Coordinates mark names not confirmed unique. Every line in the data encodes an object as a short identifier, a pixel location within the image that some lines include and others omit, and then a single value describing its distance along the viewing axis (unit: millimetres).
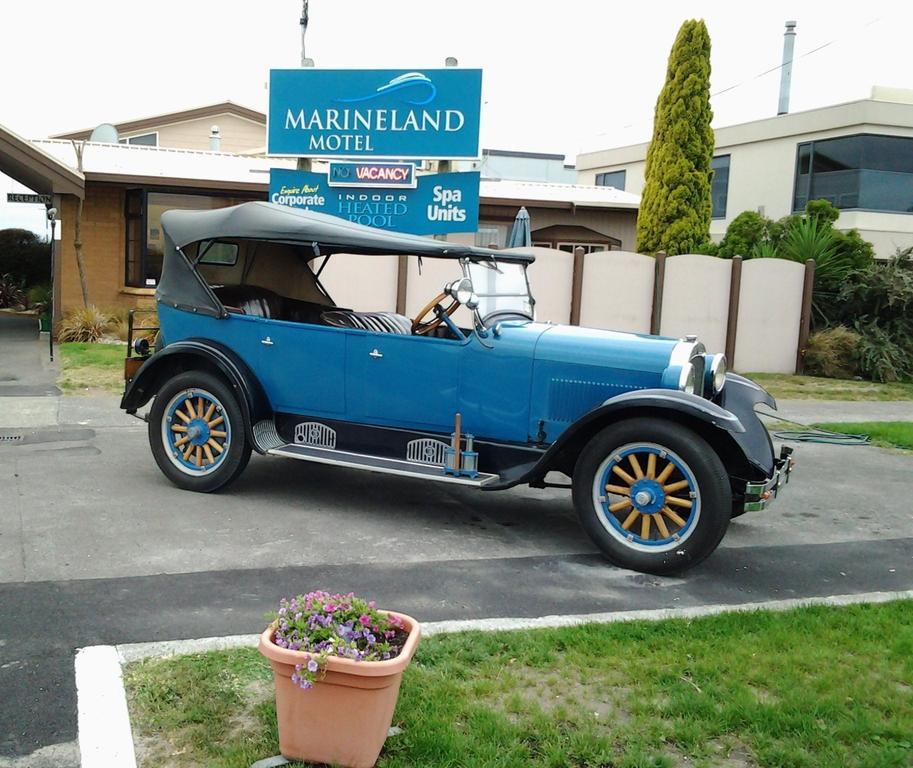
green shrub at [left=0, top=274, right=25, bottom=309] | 25984
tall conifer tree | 19016
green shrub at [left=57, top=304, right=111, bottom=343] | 16453
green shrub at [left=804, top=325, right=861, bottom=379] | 16125
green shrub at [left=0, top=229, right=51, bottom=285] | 26297
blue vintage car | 5531
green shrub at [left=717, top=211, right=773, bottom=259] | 18906
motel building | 15477
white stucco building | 24047
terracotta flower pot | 3102
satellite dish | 24703
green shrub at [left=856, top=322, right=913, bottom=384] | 16000
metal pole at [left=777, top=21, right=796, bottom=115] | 28594
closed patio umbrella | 14189
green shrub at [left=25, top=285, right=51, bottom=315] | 23047
